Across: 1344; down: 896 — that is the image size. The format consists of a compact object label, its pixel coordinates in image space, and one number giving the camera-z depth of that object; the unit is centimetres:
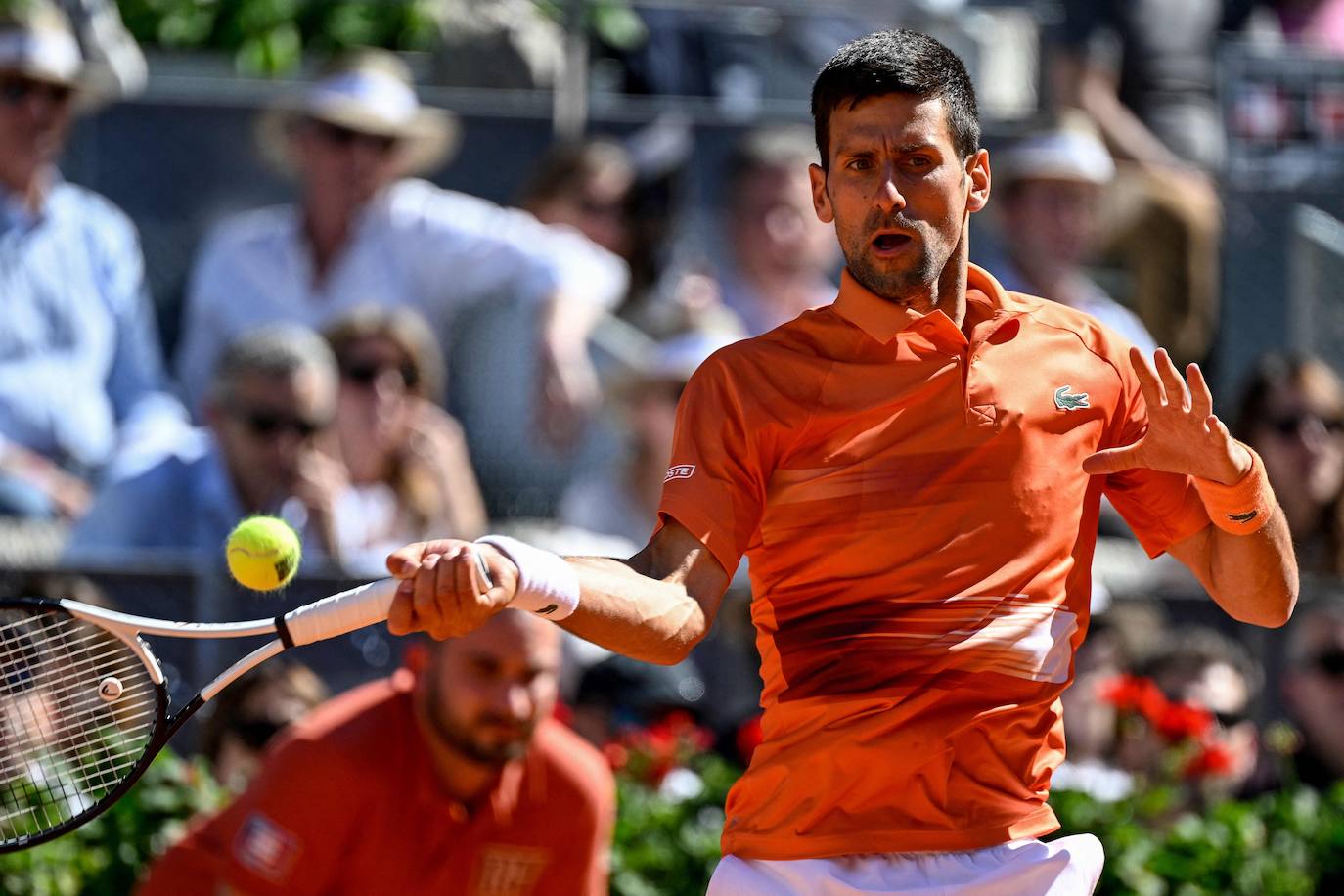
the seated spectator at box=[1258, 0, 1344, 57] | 1983
